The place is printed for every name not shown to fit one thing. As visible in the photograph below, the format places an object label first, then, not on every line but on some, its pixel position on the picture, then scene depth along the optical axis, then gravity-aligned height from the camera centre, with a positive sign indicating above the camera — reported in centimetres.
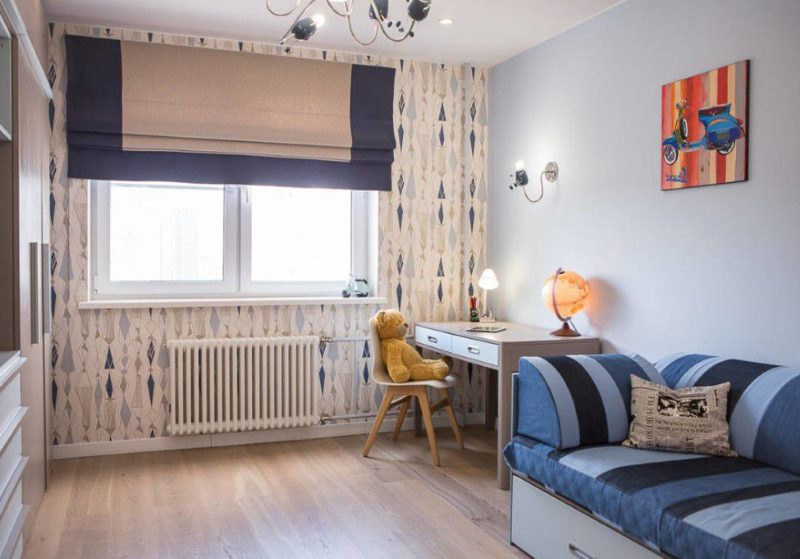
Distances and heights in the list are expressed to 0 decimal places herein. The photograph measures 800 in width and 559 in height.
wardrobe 236 -8
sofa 195 -69
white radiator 408 -75
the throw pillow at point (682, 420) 250 -58
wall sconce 408 +52
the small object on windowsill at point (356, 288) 453 -18
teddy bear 394 -55
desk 348 -46
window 411 +12
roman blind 388 +84
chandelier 237 +85
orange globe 366 -17
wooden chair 388 -74
